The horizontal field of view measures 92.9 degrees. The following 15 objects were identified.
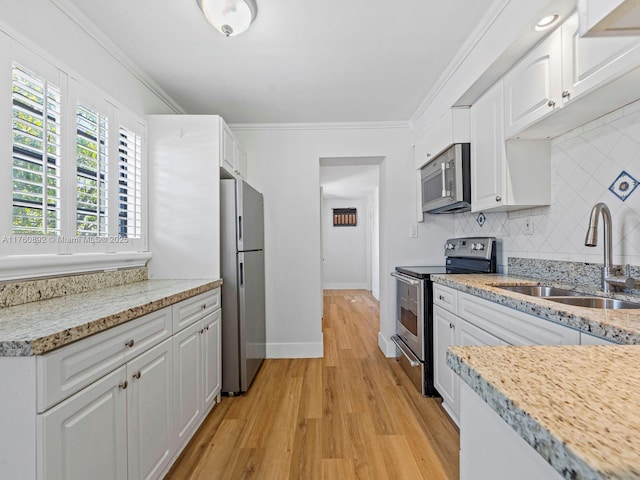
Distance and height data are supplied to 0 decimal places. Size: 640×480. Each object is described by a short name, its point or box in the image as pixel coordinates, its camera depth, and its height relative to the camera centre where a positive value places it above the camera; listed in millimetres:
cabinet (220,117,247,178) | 2373 +745
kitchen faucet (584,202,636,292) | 1370 -25
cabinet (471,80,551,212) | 1857 +452
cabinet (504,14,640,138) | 1155 +697
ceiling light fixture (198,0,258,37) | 1494 +1158
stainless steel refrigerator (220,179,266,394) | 2297 -355
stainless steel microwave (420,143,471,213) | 2246 +482
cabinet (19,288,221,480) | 872 -649
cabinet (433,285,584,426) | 1160 -428
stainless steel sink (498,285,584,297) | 1643 -279
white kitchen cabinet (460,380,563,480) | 413 -329
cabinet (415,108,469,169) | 2238 +852
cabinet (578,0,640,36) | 660 +511
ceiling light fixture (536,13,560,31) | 1369 +1008
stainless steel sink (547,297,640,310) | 1294 -278
